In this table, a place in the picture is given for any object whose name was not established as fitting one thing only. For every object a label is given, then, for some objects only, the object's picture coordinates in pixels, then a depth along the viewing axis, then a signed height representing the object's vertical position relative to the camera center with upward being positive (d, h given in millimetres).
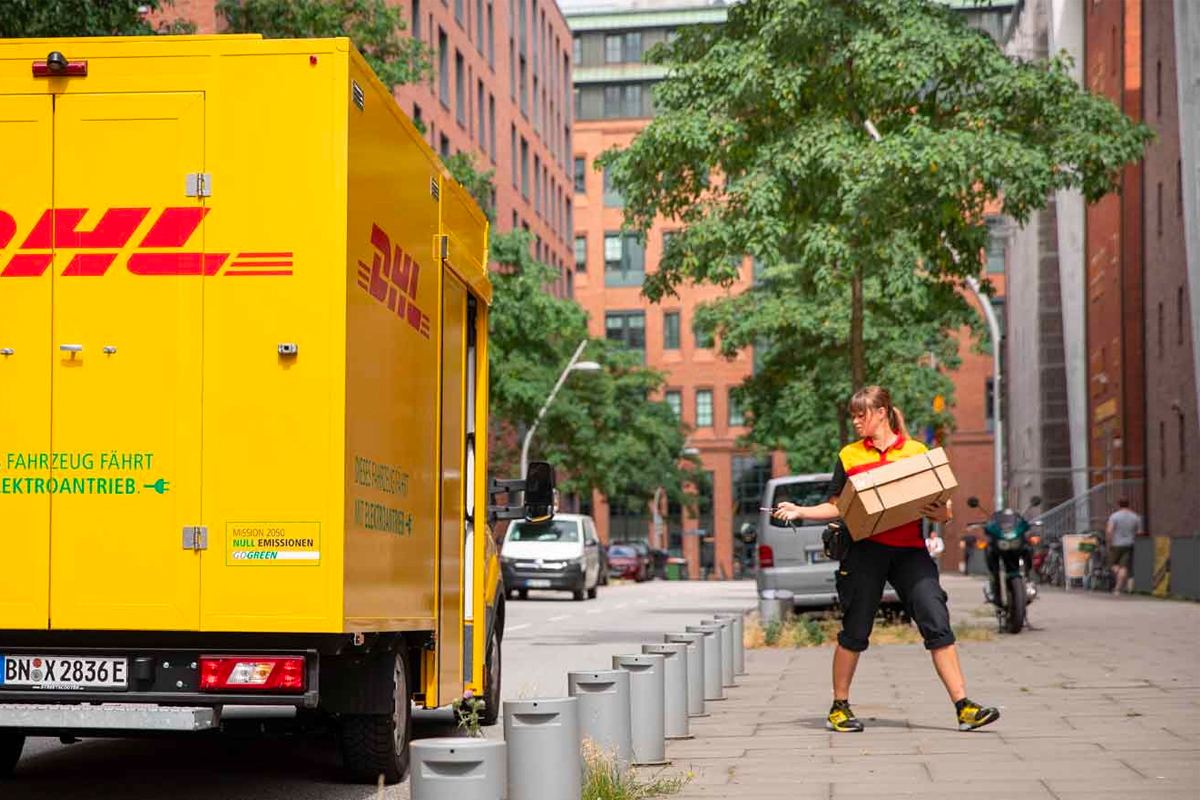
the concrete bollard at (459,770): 5758 -652
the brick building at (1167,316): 40406 +4895
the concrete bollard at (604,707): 8250 -671
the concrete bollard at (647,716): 8961 -773
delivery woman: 9805 -135
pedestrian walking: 36375 +67
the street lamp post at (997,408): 36406 +2541
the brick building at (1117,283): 46219 +6573
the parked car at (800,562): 21297 -174
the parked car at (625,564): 68312 -589
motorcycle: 19859 -202
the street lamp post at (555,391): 48325 +3880
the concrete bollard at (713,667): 12703 -785
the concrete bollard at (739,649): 15258 -811
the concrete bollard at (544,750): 6828 -705
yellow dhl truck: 7082 +619
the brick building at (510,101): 57719 +15378
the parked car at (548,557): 38125 -181
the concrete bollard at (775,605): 20094 -623
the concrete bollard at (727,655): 14133 -795
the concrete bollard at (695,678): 11578 -783
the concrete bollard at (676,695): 10117 -765
